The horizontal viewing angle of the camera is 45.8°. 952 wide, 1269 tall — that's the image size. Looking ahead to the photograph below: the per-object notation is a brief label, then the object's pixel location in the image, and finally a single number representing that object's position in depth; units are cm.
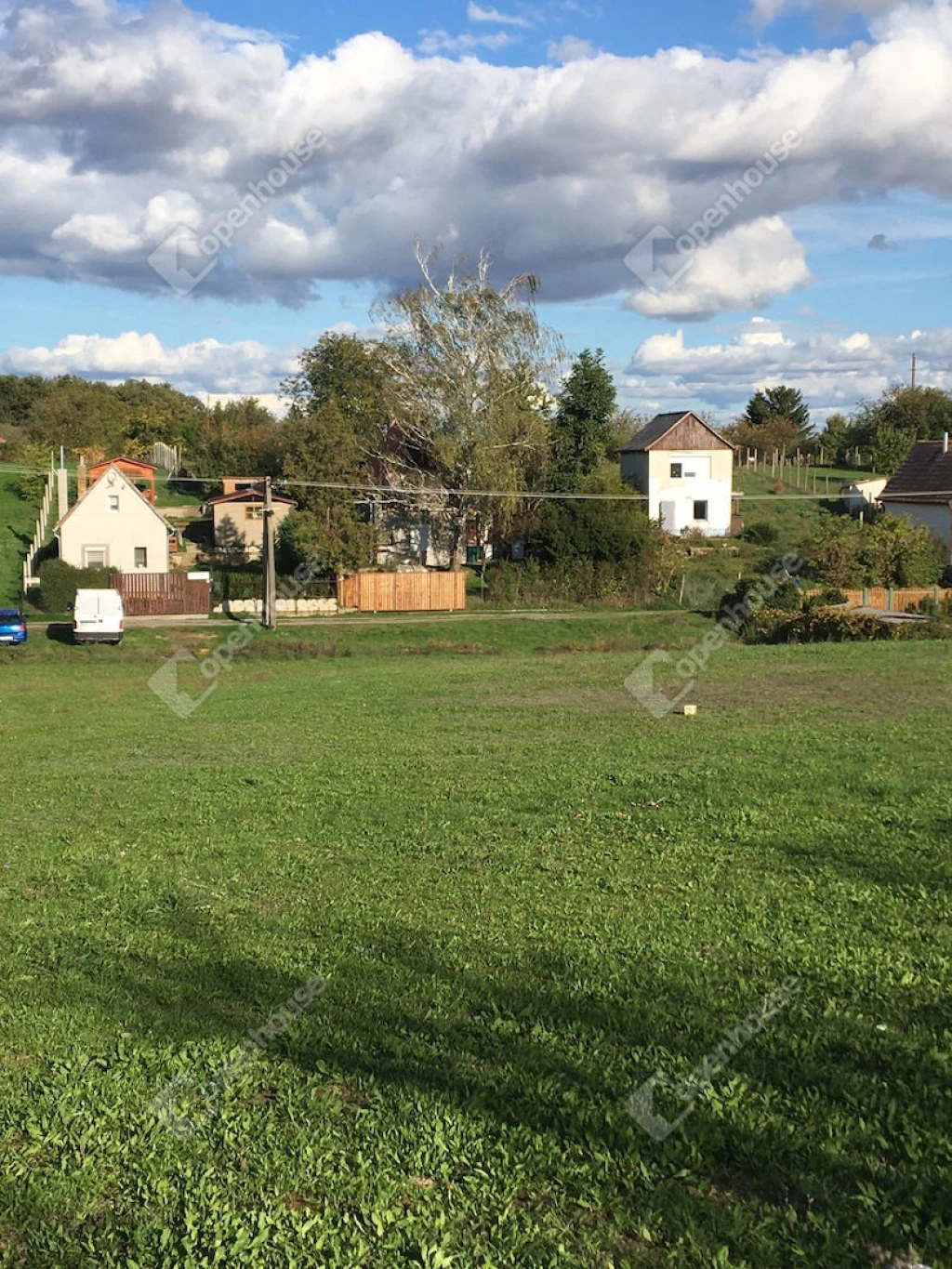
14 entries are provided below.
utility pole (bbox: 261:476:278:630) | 4525
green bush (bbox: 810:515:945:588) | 5228
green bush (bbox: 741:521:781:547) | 6556
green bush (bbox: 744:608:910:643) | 3988
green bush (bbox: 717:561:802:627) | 4547
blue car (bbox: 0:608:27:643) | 4091
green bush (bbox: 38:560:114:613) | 5150
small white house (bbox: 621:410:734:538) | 6906
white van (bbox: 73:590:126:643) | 4206
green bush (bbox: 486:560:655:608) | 5544
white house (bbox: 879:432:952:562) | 6050
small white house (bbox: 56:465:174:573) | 5603
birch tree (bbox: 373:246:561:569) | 5756
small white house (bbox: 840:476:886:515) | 7462
